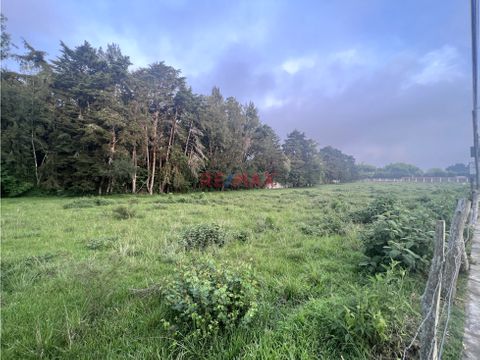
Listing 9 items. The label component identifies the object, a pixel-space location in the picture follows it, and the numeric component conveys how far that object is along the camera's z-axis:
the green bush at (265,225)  7.27
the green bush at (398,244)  3.56
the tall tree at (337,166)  59.03
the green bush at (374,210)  7.53
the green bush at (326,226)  6.72
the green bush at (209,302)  2.26
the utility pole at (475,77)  4.85
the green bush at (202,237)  5.41
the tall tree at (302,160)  43.94
